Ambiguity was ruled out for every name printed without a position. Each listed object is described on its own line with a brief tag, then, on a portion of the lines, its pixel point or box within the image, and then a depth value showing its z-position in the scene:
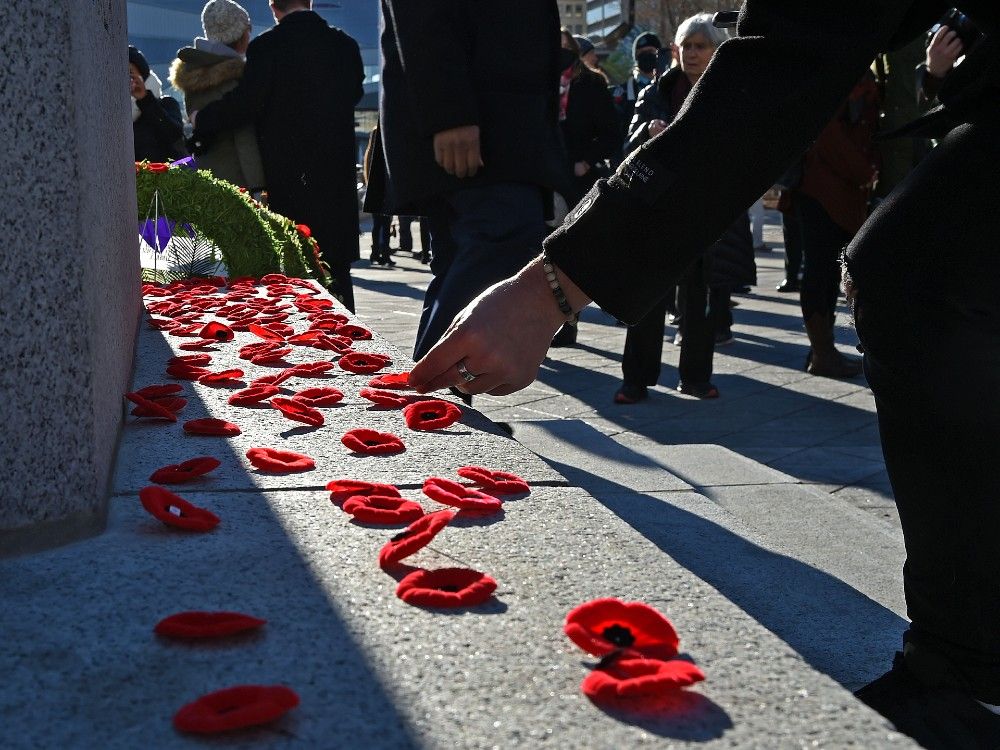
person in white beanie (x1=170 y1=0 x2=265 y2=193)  7.57
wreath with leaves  6.24
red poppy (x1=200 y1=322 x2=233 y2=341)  4.16
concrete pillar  1.92
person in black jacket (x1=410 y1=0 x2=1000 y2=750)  1.77
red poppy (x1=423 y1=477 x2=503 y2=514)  2.13
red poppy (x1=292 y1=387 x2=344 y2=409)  3.05
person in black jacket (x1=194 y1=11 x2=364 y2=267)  7.14
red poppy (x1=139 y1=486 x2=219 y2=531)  2.01
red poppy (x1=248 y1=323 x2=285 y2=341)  4.09
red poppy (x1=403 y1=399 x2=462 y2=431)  2.80
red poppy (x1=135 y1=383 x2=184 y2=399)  2.99
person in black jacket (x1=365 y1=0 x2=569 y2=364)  3.98
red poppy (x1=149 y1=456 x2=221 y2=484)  2.27
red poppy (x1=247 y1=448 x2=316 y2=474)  2.39
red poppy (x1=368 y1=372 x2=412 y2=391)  3.20
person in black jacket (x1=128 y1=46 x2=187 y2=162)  8.73
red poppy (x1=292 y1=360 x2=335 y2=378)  3.44
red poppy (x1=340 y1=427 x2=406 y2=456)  2.55
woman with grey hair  6.43
